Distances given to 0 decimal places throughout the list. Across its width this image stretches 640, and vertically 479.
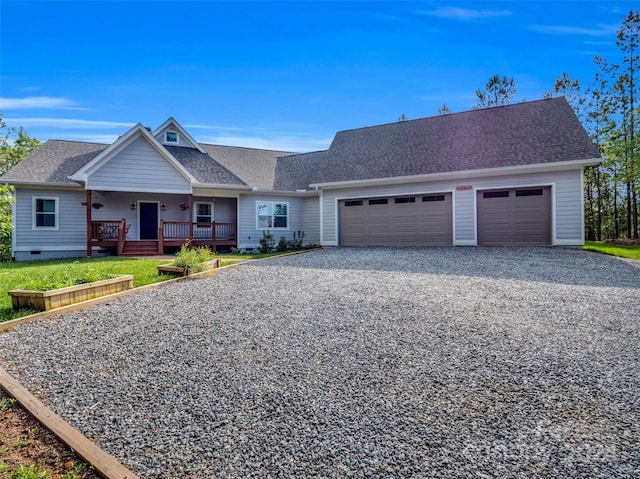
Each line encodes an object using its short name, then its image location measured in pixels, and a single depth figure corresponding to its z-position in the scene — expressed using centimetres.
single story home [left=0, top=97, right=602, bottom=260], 1316
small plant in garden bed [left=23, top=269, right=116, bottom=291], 561
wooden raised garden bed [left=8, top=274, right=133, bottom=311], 532
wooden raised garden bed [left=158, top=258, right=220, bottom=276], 819
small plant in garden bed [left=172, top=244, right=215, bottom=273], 823
